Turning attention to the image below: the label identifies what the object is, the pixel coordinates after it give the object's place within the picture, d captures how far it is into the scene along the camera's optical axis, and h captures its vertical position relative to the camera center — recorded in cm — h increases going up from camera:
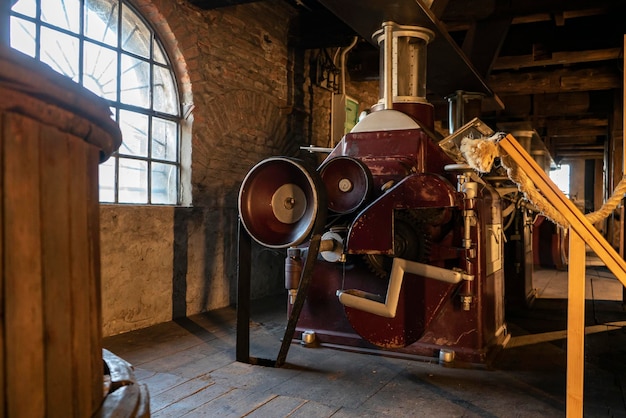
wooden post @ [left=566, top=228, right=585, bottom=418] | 200 -53
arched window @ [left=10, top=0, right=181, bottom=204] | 342 +93
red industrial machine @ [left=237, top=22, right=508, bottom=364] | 304 -25
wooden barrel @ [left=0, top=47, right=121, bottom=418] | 84 -7
